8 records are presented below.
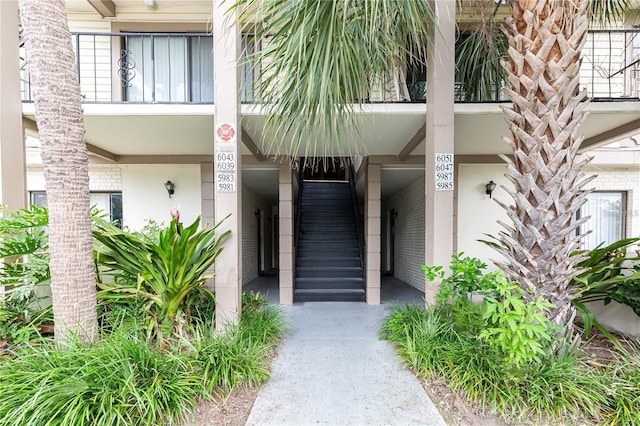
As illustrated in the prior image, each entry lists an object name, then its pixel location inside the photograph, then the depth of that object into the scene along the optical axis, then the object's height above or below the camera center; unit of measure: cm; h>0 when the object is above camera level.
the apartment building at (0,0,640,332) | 370 +99
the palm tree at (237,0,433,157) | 271 +150
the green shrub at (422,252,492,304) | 304 -78
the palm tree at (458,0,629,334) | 274 +51
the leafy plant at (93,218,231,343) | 319 -68
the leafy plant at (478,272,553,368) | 225 -95
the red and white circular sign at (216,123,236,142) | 357 +89
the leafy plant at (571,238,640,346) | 325 -91
